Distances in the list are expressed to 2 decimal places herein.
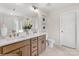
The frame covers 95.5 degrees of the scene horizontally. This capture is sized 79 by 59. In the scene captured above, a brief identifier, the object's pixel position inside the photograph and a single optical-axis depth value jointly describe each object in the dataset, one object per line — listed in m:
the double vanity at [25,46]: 1.56
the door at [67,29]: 1.89
